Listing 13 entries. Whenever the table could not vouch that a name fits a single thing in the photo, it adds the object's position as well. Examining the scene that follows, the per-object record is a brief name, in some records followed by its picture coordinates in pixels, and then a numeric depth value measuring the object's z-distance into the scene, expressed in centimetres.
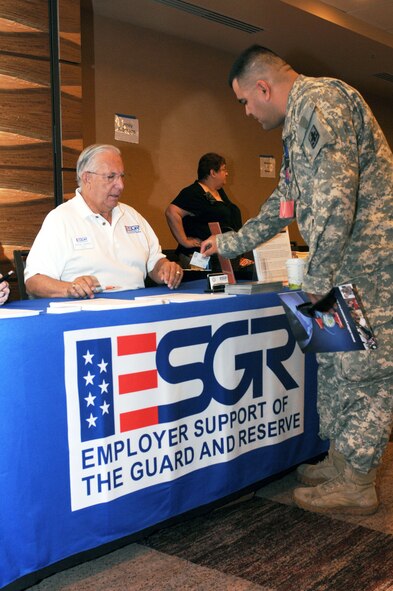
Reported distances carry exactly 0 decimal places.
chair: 264
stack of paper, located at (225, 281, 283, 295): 221
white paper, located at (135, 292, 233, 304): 197
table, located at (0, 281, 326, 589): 154
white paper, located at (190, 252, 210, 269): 246
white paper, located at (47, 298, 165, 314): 173
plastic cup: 218
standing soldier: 182
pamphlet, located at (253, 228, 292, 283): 255
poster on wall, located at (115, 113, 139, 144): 552
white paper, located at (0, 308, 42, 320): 159
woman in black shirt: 459
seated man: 245
